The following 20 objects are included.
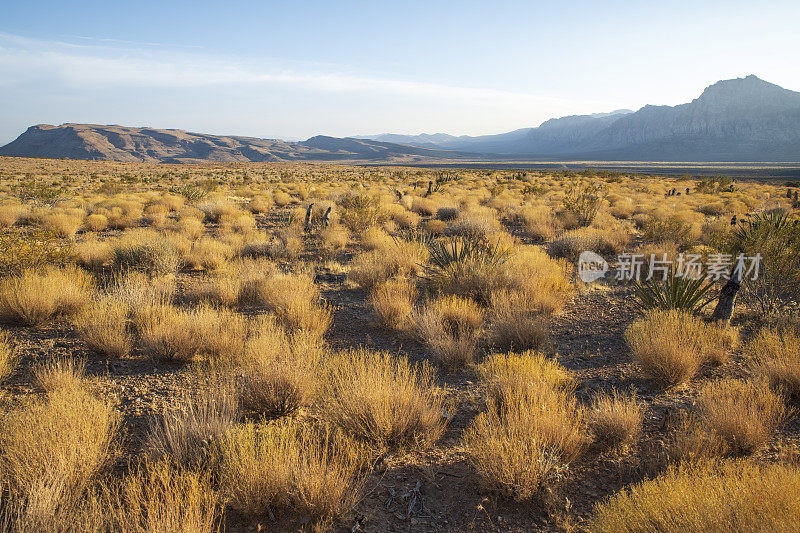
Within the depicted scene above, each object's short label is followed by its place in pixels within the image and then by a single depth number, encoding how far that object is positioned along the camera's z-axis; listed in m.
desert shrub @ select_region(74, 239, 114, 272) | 8.02
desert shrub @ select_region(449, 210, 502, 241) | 11.65
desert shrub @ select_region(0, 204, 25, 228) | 11.92
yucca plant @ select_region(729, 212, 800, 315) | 6.19
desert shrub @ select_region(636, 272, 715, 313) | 5.74
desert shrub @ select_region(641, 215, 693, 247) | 11.26
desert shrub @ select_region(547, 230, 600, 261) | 10.25
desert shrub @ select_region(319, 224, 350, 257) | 10.44
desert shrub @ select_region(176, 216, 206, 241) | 11.13
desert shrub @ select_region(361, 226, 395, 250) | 9.90
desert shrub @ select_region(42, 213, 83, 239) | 10.98
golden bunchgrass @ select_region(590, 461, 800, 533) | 1.90
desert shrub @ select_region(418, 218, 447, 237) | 12.89
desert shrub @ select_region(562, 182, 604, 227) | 14.12
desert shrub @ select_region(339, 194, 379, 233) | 12.99
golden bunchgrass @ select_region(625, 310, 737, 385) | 4.33
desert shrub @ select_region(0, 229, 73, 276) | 6.57
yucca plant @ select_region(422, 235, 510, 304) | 6.84
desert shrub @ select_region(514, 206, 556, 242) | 12.27
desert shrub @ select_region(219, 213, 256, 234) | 12.45
